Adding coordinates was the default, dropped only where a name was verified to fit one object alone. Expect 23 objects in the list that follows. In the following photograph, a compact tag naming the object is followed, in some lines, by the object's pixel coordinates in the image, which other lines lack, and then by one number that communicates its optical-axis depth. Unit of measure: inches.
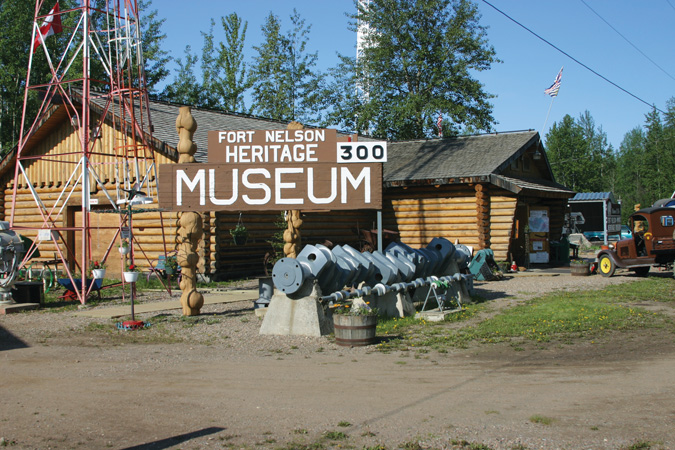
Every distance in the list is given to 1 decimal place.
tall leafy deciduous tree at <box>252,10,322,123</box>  1847.6
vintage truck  778.2
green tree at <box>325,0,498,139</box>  1530.5
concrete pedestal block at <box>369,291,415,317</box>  492.4
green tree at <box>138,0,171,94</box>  1737.2
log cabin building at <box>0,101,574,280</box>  825.5
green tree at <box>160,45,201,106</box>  1787.6
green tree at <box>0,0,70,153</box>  1449.3
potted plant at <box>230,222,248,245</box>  752.3
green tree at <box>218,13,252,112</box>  1902.1
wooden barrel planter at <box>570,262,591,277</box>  840.3
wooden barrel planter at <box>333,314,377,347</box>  390.6
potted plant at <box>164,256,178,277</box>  703.7
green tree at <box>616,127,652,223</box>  2618.6
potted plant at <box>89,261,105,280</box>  589.0
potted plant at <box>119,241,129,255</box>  569.1
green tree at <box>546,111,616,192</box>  2586.1
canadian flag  650.7
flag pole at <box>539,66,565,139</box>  1128.8
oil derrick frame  594.2
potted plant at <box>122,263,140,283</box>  482.9
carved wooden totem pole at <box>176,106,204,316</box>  521.3
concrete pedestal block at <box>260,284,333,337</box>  434.3
